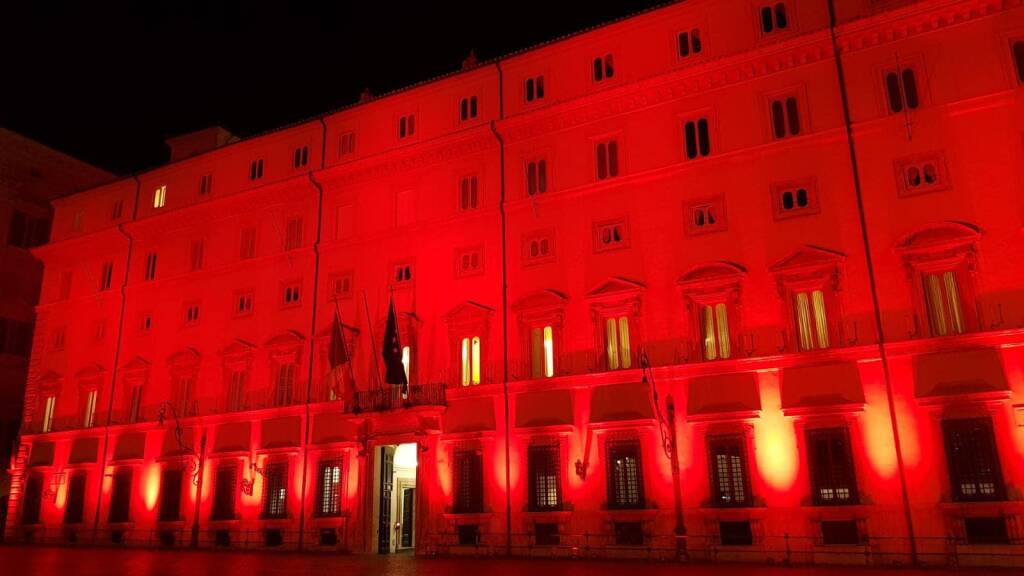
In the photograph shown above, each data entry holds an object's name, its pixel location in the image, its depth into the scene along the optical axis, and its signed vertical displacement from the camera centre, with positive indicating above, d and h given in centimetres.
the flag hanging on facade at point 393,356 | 2739 +511
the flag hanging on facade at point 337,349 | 2855 +560
